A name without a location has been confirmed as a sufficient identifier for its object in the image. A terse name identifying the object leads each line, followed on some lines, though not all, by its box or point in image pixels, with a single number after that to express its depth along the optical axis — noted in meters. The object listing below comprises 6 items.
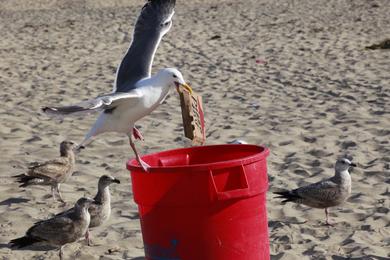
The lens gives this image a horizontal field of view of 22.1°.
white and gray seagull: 5.76
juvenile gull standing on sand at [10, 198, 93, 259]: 7.41
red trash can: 5.35
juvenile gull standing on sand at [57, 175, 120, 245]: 8.03
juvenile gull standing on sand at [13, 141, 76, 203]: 9.19
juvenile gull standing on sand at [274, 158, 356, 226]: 8.46
